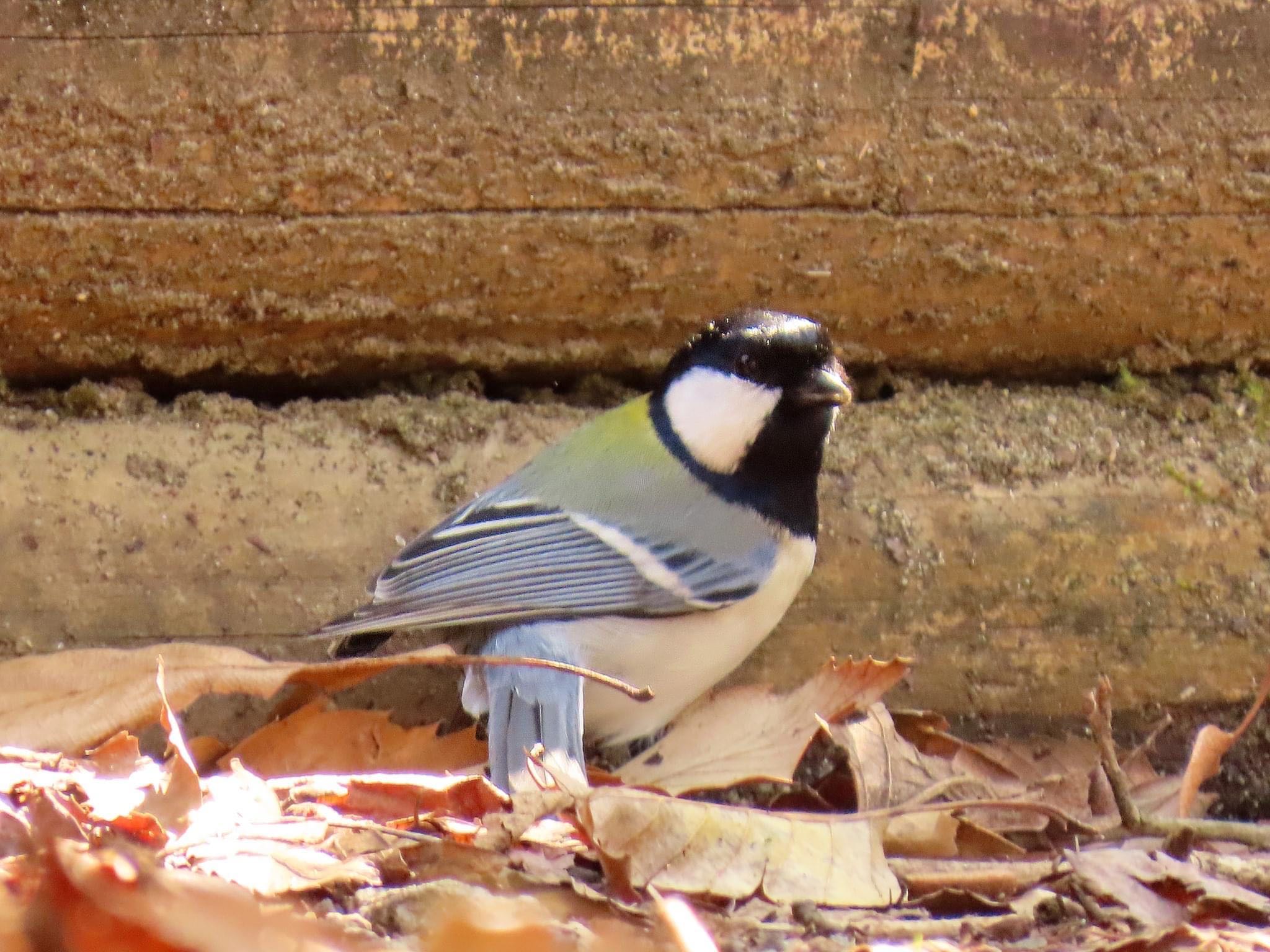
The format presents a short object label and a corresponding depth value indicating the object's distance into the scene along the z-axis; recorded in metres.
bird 3.81
